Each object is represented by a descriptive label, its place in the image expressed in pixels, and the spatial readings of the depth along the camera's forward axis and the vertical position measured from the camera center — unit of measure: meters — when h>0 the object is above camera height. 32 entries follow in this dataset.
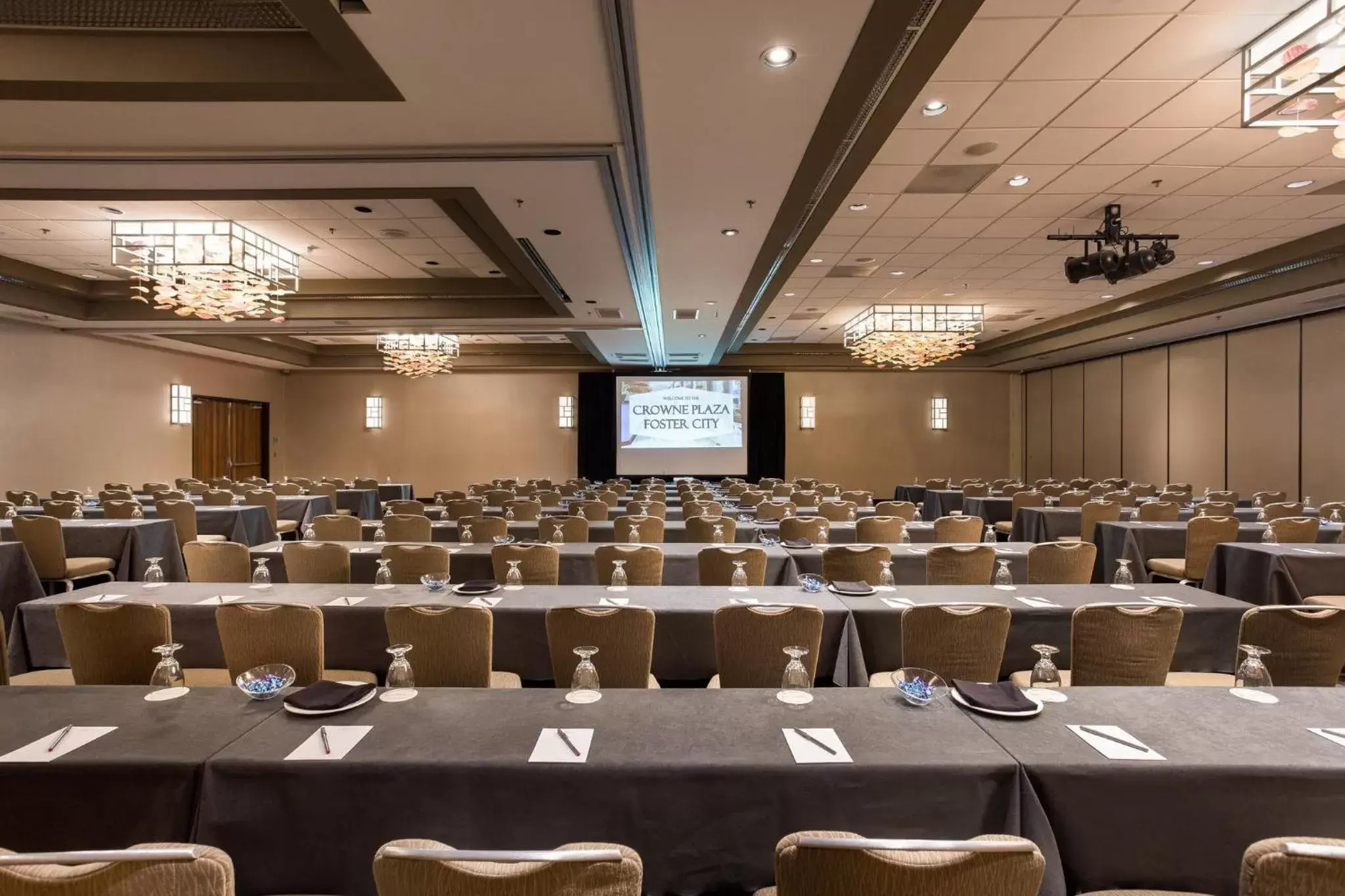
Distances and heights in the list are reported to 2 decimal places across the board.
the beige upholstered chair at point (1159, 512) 7.62 -0.68
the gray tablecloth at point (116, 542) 6.85 -0.91
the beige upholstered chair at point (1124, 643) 3.08 -0.83
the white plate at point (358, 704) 2.15 -0.78
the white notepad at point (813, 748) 1.86 -0.79
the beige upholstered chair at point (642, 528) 6.71 -0.75
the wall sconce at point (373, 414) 18.81 +0.83
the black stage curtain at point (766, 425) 19.11 +0.58
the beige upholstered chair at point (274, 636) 3.12 -0.81
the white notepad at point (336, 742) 1.88 -0.79
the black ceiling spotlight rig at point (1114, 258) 7.08 +1.88
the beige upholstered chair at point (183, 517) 8.00 -0.78
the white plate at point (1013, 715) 2.13 -0.77
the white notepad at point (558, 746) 1.86 -0.79
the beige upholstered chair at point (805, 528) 6.41 -0.72
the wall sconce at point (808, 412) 19.16 +0.92
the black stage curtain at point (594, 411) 19.05 +0.92
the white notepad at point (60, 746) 1.88 -0.80
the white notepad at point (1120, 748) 1.87 -0.79
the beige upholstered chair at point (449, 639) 3.16 -0.84
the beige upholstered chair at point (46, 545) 6.25 -0.86
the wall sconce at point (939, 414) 19.06 +0.87
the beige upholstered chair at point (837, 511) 8.53 -0.75
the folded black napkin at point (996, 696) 2.16 -0.76
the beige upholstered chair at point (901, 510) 8.29 -0.73
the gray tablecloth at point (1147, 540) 6.93 -0.89
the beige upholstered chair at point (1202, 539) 6.29 -0.79
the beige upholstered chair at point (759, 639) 3.14 -0.83
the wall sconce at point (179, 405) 14.89 +0.83
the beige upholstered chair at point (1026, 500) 9.58 -0.69
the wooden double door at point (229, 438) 15.90 +0.16
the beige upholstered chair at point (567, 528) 6.68 -0.75
